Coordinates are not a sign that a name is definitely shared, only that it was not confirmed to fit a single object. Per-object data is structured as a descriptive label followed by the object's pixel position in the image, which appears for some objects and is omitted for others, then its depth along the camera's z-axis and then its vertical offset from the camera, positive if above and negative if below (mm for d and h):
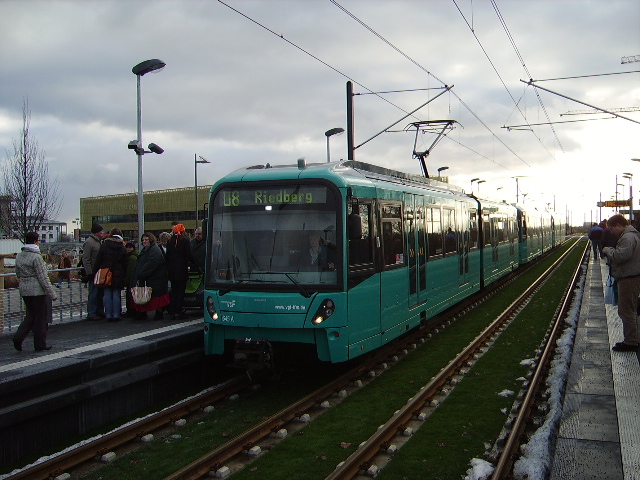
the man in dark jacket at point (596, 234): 23345 +139
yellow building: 80688 +4582
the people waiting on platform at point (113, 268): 11625 -370
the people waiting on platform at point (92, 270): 12016 -416
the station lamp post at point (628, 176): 69125 +6482
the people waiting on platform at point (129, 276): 12125 -536
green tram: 8586 -265
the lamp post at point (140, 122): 16578 +3182
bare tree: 30047 +2398
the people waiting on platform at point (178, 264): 11727 -328
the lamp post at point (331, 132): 25500 +4210
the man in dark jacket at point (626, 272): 9461 -492
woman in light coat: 8648 -589
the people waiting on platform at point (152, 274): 11578 -483
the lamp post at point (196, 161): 31572 +3962
